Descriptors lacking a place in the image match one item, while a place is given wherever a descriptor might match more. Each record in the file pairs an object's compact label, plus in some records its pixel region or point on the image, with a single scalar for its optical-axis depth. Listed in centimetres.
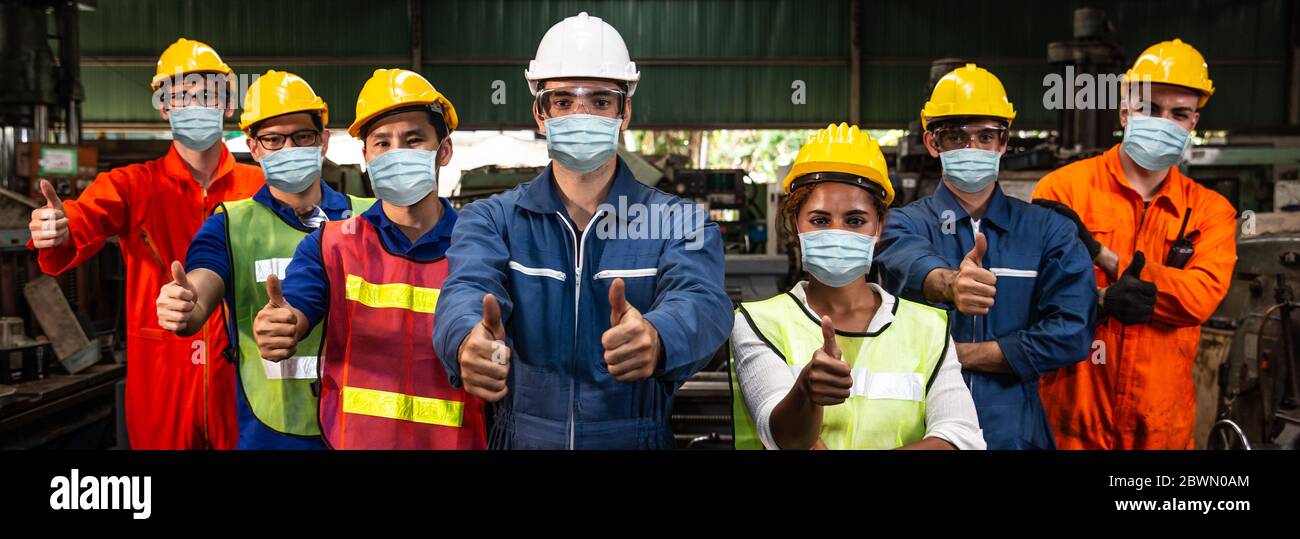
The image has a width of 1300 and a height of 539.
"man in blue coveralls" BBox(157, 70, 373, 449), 213
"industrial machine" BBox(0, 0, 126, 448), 351
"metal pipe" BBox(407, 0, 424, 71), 805
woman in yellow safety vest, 167
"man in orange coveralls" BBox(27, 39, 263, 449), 244
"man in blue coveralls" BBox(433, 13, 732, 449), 164
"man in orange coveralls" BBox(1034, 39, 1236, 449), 238
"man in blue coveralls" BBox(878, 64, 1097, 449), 202
